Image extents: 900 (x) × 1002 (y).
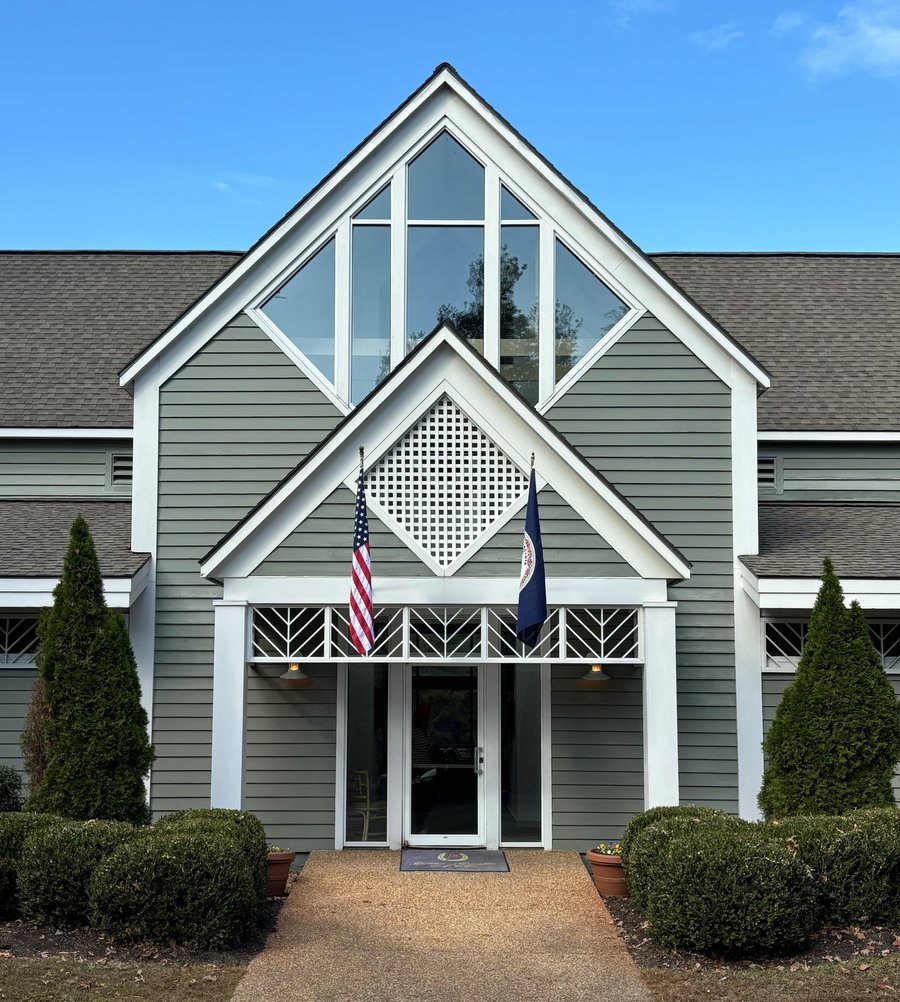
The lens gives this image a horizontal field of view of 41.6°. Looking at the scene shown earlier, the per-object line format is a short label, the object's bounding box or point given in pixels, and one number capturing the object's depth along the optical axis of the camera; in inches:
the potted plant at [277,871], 421.1
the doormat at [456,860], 464.4
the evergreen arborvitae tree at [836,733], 403.9
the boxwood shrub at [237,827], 373.7
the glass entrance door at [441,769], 507.2
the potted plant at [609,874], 424.2
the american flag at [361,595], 431.0
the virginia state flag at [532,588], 427.8
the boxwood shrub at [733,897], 331.3
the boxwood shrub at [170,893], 340.8
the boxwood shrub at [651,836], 364.0
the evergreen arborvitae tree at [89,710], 405.1
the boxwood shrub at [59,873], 354.6
